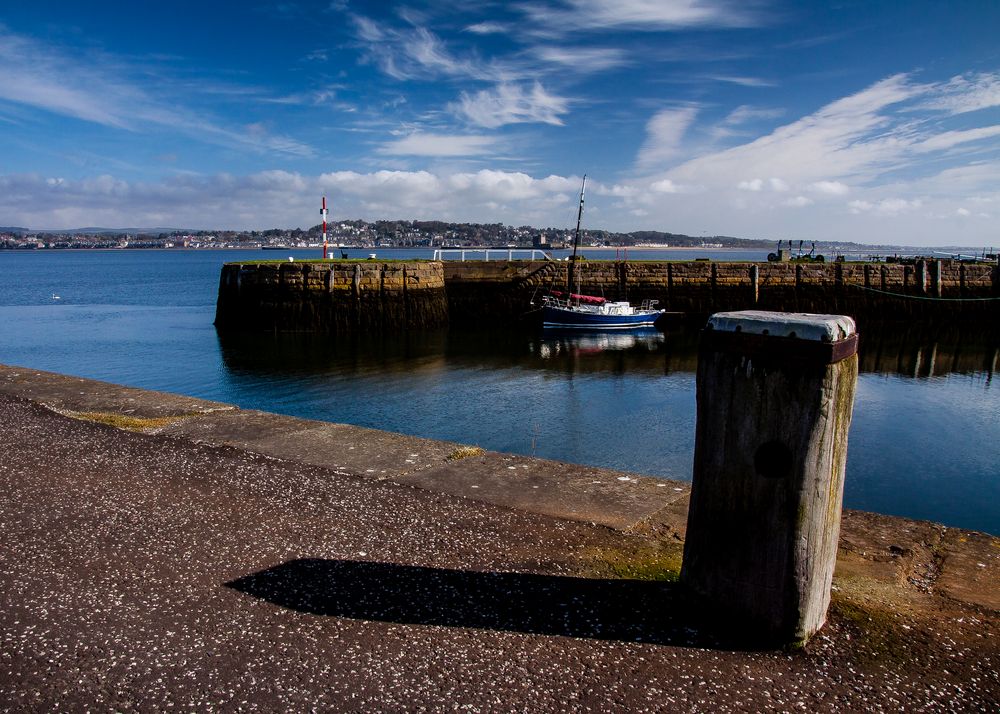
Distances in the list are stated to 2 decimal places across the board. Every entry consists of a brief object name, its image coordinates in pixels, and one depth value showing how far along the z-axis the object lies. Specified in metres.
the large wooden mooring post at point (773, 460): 3.21
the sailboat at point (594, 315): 38.28
